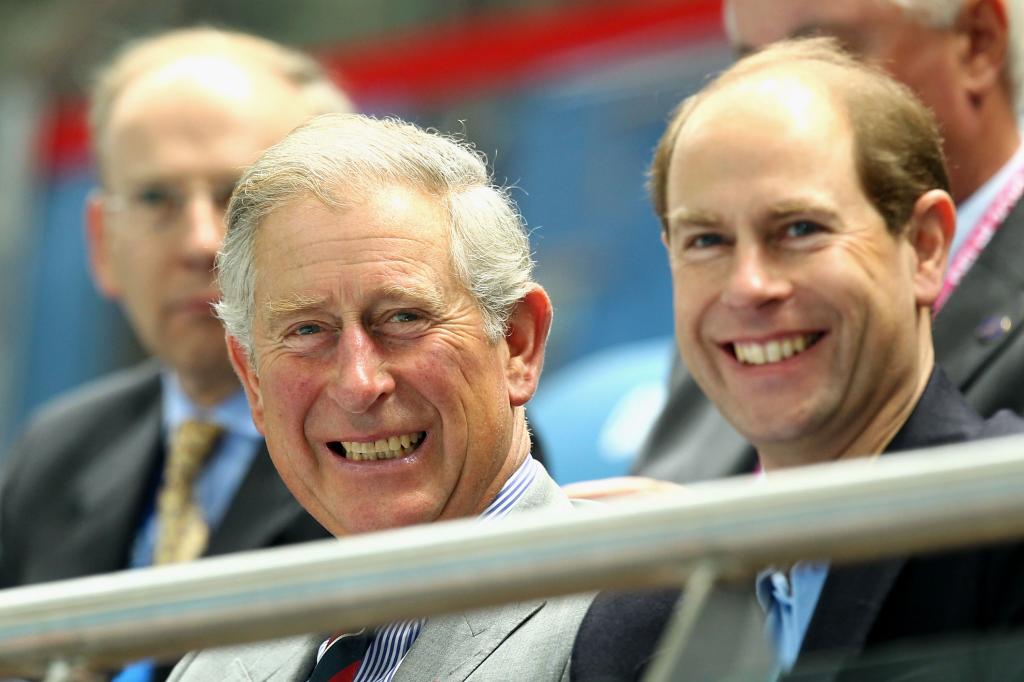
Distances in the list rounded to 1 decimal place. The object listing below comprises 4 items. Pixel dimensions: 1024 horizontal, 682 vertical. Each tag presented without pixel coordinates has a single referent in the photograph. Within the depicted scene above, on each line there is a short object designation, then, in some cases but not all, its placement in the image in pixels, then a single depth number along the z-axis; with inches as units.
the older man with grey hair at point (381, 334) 175.5
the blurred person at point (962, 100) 221.1
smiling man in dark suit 193.6
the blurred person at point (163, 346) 284.8
